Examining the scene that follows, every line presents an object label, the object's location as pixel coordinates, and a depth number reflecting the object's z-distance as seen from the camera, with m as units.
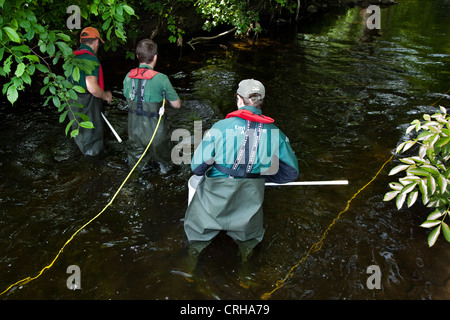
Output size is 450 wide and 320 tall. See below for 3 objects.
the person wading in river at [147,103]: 4.45
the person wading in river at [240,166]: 3.17
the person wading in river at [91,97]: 4.81
